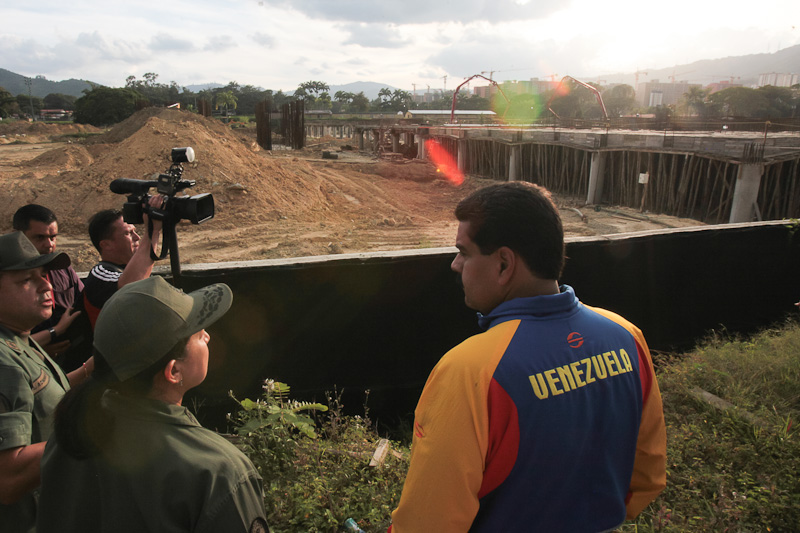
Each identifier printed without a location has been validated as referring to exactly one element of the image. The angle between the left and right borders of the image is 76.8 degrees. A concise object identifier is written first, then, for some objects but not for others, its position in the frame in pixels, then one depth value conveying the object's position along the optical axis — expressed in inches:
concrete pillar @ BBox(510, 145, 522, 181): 1044.5
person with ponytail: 49.3
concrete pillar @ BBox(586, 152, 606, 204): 816.3
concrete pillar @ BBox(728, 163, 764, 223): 560.9
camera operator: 103.7
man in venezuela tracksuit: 49.5
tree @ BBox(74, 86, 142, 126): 2529.5
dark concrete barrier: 160.1
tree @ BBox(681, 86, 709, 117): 2530.5
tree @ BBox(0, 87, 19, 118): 2906.0
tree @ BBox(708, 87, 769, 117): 2186.3
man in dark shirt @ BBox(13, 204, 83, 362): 130.6
